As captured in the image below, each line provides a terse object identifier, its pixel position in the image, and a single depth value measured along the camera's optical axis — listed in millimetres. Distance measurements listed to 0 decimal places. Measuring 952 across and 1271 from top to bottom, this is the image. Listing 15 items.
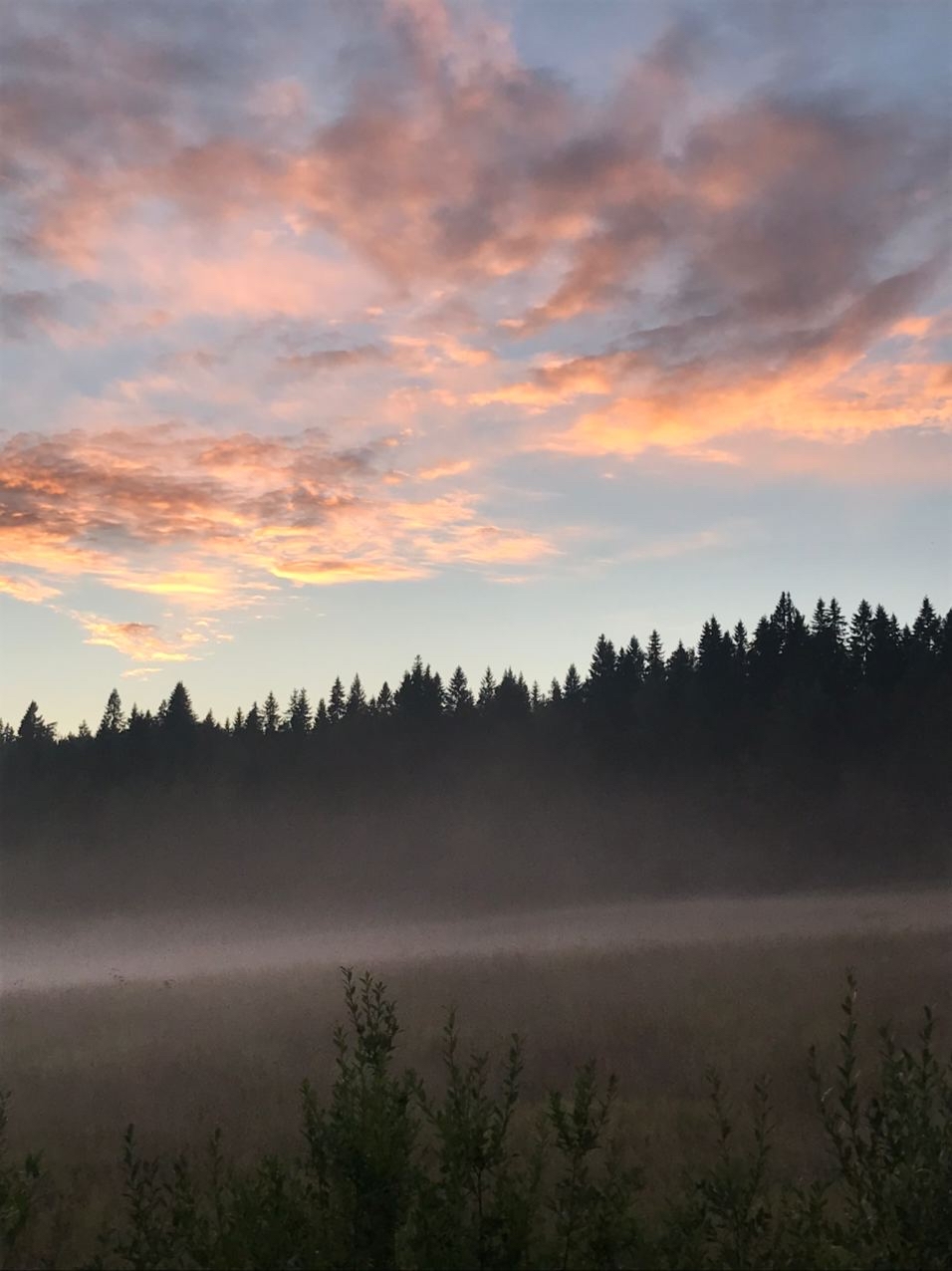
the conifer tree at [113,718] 100831
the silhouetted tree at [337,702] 107281
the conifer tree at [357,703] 95625
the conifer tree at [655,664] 79250
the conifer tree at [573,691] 84375
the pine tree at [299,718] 93125
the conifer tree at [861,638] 70869
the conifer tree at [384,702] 93419
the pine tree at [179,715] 95688
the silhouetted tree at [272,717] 94312
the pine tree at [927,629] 69750
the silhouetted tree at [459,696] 90088
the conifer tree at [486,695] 90375
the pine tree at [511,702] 86375
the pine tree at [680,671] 75750
